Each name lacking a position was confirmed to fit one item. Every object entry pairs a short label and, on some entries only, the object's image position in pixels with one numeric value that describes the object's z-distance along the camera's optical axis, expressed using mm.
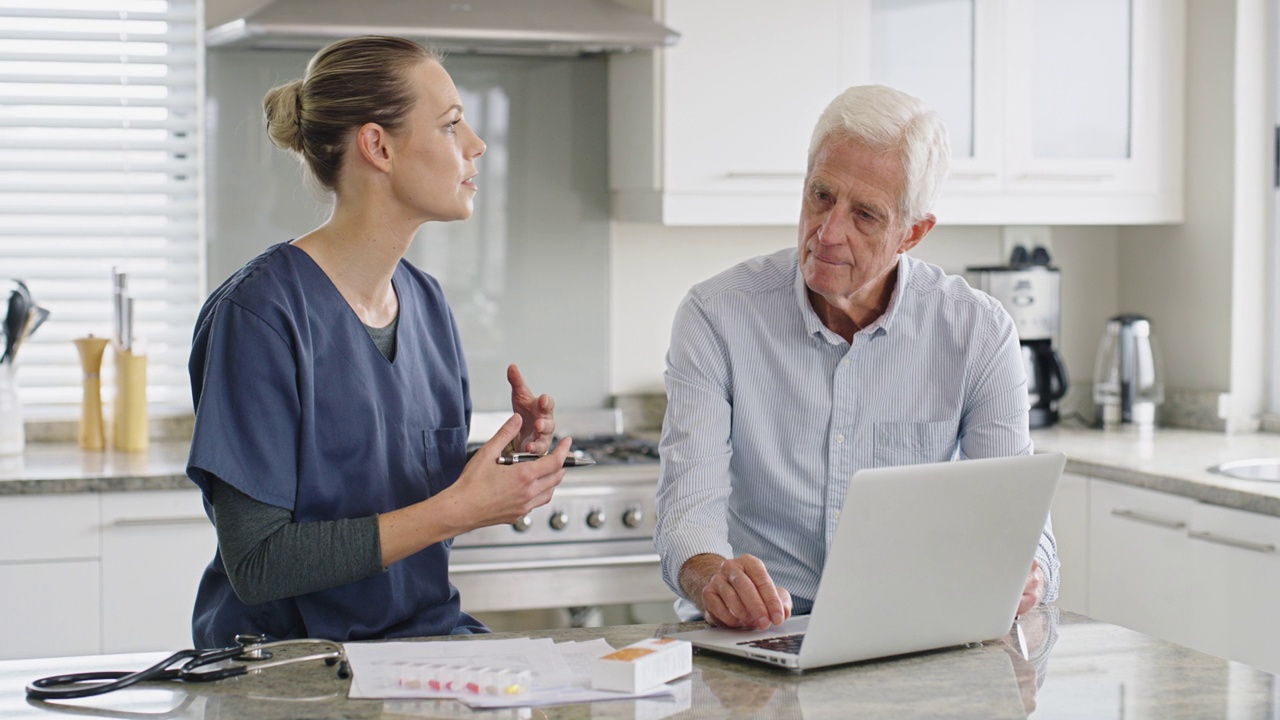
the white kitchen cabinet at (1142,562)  2824
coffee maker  3650
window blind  3258
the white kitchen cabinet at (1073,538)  3100
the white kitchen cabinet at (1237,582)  2617
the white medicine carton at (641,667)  1340
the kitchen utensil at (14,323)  3064
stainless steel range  2994
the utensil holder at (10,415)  3049
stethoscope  1368
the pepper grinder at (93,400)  3135
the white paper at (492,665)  1330
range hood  2912
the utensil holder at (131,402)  3127
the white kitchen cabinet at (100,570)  2770
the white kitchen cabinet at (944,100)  3217
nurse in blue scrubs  1619
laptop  1375
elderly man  1866
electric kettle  3539
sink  2957
